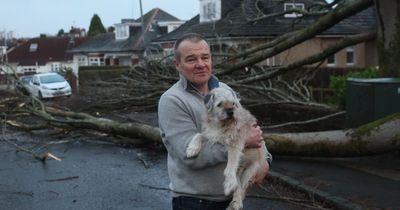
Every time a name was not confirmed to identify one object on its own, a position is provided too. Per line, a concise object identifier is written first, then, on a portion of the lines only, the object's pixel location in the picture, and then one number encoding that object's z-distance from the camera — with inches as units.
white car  1371.8
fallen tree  322.3
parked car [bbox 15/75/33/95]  656.4
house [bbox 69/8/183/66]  2230.6
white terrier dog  119.2
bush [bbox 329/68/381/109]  492.7
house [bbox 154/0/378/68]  1264.8
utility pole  1897.1
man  121.3
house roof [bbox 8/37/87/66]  3277.6
